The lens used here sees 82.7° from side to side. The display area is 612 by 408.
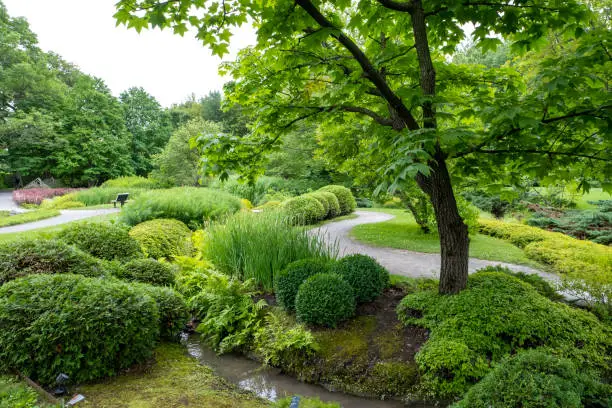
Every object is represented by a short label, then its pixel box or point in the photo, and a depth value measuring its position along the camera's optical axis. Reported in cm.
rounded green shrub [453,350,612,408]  218
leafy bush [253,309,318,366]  363
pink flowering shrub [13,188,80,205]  1822
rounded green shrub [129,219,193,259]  617
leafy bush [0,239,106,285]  368
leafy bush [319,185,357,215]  1413
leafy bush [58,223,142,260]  483
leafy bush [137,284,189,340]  391
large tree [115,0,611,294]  255
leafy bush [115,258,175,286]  448
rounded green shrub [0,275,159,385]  290
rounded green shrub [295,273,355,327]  386
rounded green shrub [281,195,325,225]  1080
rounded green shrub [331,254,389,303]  430
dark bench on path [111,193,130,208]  1413
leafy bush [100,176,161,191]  2368
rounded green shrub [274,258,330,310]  434
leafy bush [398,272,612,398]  305
